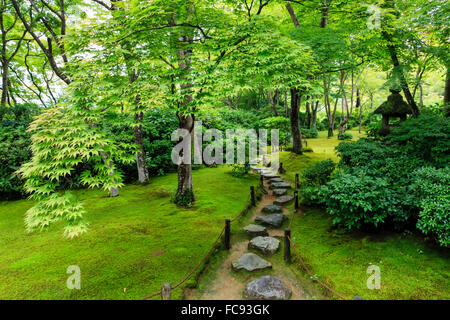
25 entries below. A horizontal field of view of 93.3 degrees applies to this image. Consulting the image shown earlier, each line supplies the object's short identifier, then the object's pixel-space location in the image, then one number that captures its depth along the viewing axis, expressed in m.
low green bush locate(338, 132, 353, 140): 19.91
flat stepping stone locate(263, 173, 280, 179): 10.99
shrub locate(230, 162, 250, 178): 10.97
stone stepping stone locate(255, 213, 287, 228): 6.57
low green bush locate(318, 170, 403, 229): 4.45
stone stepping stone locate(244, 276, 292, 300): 3.80
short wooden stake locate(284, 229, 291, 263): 4.80
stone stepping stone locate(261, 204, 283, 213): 7.42
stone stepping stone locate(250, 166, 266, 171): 12.50
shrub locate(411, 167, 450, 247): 3.70
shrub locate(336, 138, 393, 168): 5.93
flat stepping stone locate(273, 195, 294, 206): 8.05
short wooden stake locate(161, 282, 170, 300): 3.10
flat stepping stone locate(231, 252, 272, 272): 4.62
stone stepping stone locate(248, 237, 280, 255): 5.24
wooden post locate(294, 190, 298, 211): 7.29
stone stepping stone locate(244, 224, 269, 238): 6.08
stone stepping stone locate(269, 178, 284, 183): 10.36
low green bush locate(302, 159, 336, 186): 7.56
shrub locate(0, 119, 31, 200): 8.74
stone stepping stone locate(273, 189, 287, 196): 8.98
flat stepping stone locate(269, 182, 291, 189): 9.58
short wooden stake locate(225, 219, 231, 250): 5.38
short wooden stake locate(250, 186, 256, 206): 7.99
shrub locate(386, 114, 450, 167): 5.11
